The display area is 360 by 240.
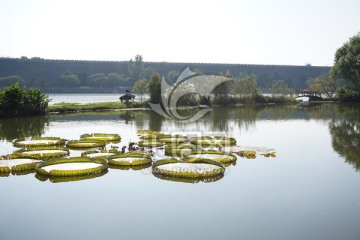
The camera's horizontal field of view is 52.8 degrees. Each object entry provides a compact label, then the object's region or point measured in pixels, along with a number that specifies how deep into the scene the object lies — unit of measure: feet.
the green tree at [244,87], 173.79
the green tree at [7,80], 349.00
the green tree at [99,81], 419.46
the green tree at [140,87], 176.55
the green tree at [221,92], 165.78
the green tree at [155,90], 151.87
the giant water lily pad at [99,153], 54.29
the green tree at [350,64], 190.60
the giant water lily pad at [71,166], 45.19
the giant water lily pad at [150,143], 63.67
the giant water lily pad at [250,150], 58.54
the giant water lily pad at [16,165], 47.03
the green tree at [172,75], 429.38
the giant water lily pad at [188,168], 44.86
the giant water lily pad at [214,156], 52.54
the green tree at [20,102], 104.68
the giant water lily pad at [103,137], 70.15
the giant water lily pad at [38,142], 63.10
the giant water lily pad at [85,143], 63.62
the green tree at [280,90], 200.43
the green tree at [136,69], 417.49
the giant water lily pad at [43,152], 53.47
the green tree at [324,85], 211.82
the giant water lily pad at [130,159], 50.42
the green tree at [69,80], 402.72
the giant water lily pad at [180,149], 56.90
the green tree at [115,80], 422.41
